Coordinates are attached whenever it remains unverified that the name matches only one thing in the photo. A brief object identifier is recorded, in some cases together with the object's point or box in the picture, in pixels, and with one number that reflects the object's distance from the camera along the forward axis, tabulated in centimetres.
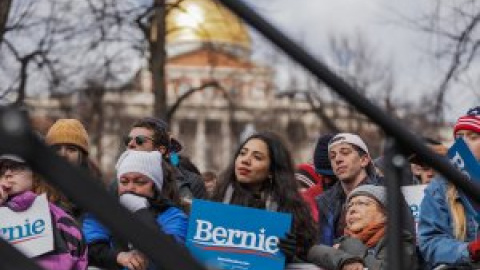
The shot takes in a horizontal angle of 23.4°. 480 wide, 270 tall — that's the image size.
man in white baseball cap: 604
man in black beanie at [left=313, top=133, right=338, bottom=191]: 690
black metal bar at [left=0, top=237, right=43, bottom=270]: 196
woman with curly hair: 517
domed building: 1988
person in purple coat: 473
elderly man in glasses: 502
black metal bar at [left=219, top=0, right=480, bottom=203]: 231
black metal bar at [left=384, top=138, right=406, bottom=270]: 251
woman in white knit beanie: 487
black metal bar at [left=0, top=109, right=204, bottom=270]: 190
